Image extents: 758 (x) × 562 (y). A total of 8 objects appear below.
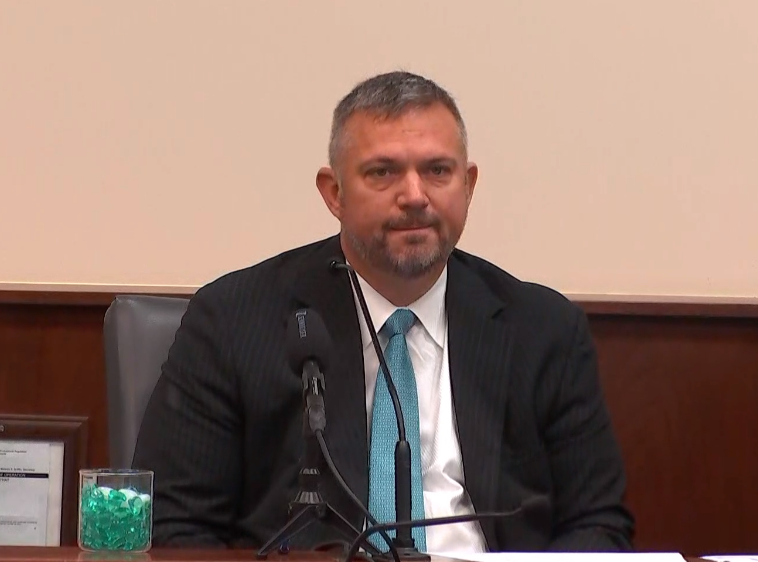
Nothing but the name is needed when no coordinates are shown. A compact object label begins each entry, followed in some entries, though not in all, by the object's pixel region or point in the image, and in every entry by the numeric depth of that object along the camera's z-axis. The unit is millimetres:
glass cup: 5515
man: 5895
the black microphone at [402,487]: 5503
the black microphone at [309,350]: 5512
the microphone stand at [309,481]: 5477
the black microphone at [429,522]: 5441
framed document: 6277
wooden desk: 5429
